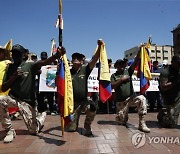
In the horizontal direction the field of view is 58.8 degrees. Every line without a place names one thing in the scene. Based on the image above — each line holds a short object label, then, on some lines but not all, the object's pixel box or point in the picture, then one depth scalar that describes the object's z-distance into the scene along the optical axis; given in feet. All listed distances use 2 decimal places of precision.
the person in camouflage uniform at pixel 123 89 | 12.33
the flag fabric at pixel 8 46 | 12.00
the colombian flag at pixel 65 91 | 9.34
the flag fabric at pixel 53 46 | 21.87
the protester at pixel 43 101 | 18.14
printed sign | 18.46
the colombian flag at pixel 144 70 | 11.78
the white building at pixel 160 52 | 188.73
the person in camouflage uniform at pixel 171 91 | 11.74
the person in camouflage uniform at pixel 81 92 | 10.42
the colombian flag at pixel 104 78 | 9.66
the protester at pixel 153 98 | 19.52
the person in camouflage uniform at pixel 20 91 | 9.55
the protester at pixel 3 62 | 10.56
